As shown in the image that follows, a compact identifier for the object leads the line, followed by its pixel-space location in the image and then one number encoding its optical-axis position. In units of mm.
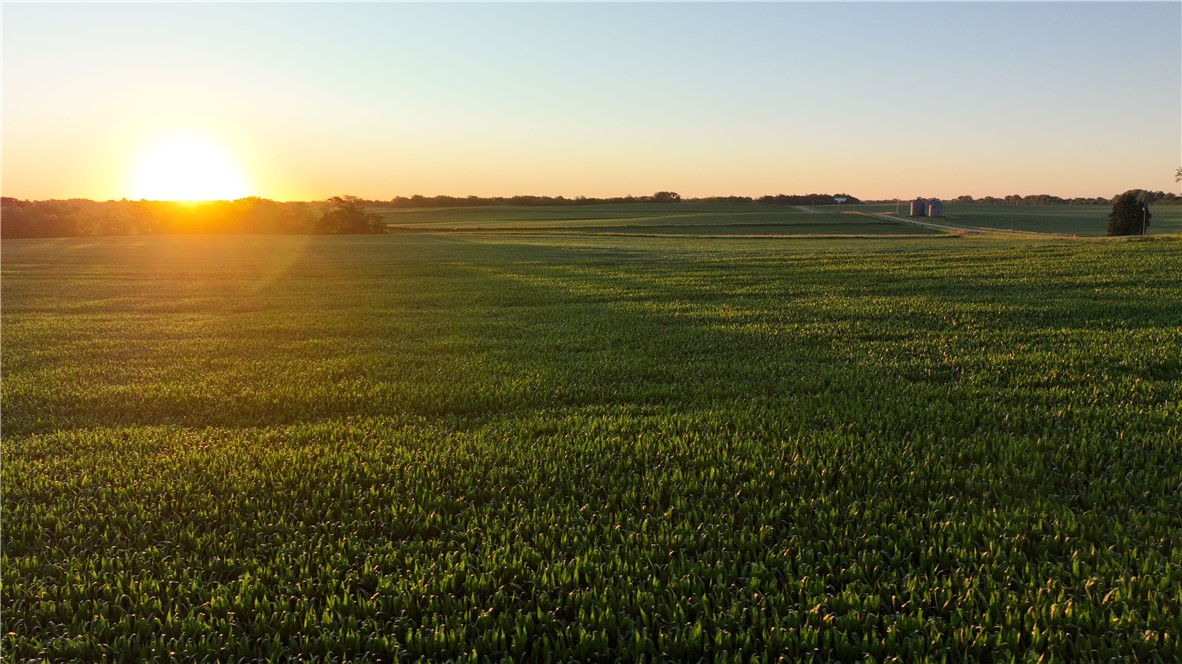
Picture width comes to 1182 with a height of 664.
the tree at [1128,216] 78056
